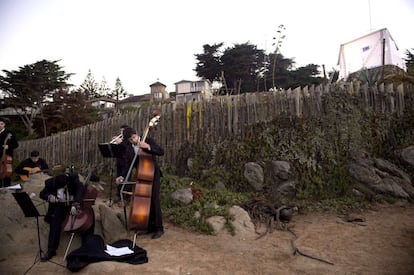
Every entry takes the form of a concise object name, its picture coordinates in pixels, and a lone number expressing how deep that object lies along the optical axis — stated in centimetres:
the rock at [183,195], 574
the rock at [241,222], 487
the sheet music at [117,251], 375
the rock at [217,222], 489
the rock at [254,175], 638
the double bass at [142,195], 429
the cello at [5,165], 652
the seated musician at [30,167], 698
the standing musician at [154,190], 472
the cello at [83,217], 405
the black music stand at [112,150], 579
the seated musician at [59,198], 406
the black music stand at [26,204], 362
